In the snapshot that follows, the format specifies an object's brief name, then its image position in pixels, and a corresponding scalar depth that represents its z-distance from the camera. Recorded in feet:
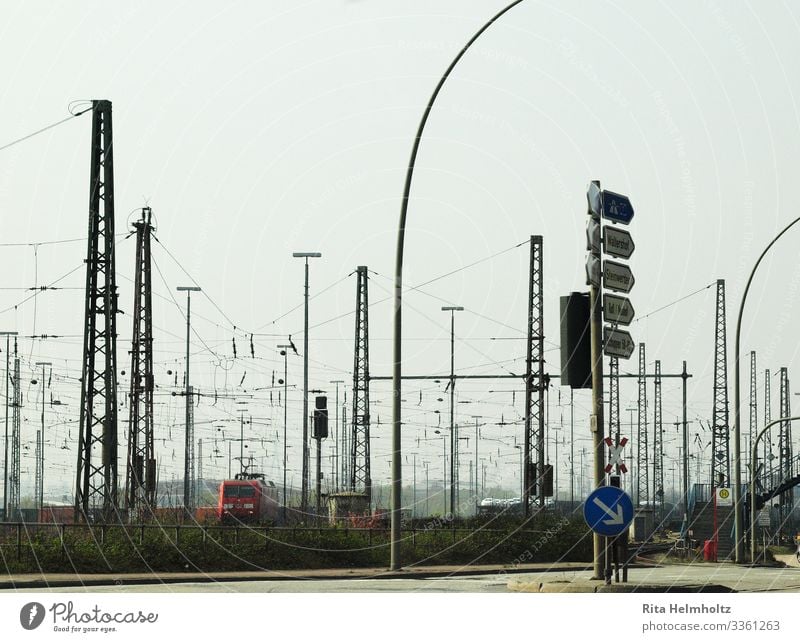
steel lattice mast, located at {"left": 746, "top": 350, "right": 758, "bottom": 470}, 283.75
